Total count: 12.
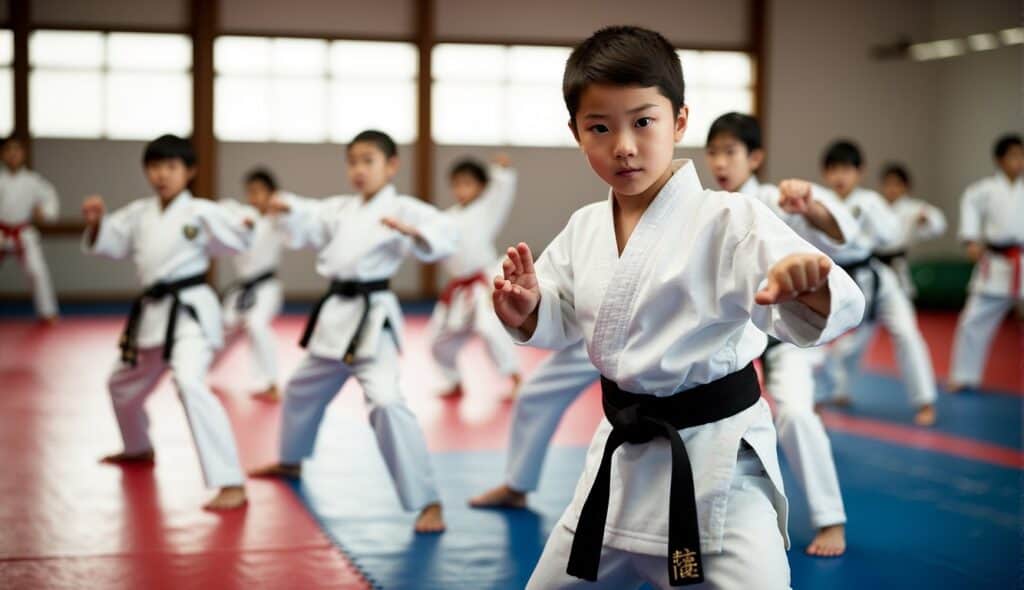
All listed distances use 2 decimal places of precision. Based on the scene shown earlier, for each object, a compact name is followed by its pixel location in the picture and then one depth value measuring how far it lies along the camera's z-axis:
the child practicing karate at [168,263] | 4.48
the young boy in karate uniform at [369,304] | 3.98
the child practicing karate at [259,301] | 6.95
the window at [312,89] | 12.41
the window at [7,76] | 11.68
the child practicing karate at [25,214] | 10.00
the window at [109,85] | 11.84
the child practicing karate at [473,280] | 7.03
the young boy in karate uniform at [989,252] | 7.24
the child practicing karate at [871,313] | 5.84
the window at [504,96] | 12.98
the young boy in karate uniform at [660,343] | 2.04
